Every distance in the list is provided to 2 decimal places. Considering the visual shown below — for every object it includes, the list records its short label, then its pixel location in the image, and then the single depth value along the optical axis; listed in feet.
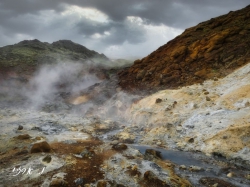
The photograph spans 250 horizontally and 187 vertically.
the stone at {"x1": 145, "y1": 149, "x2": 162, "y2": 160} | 25.75
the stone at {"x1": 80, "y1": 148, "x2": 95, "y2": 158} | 25.03
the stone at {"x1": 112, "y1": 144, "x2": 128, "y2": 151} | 28.03
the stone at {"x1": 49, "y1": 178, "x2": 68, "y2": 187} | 17.66
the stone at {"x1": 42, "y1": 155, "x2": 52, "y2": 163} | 21.94
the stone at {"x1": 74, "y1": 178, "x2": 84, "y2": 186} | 18.51
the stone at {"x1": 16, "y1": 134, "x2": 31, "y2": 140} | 30.71
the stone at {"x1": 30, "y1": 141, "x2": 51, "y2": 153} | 24.45
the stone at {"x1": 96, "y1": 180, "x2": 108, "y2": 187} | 18.30
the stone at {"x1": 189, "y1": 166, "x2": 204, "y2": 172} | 22.48
